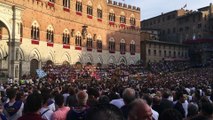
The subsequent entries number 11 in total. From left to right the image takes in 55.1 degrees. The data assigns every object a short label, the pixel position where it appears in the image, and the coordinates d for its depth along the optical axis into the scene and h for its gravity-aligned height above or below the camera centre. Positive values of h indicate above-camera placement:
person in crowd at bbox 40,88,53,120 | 4.12 -1.01
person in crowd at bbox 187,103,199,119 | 4.47 -1.07
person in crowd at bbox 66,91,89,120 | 3.45 -0.82
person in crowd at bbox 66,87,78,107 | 4.88 -0.92
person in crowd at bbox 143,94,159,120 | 4.61 -0.84
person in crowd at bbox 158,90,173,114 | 4.82 -1.02
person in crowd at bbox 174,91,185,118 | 5.11 -1.04
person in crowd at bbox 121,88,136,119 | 3.98 -0.67
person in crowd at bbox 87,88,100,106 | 4.19 -0.71
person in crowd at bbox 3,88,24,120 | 4.38 -1.01
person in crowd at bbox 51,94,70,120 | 3.90 -0.96
